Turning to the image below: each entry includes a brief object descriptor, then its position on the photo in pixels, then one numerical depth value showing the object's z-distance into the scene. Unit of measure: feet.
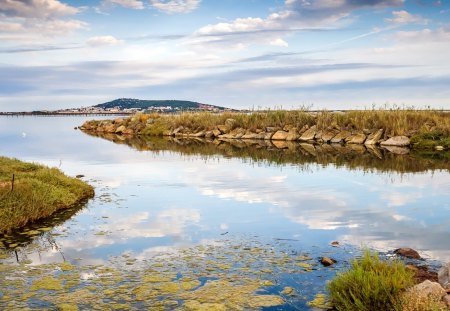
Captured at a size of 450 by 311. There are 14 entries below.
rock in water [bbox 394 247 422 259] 40.63
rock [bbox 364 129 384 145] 147.13
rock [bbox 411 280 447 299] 28.24
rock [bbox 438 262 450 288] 31.39
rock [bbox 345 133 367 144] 150.10
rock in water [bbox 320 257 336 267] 39.04
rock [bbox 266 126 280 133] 172.65
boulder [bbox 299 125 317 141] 161.89
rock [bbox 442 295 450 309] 27.53
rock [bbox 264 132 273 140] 170.30
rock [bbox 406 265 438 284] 34.32
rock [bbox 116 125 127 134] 241.14
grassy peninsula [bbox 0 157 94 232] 51.62
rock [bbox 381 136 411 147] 140.05
